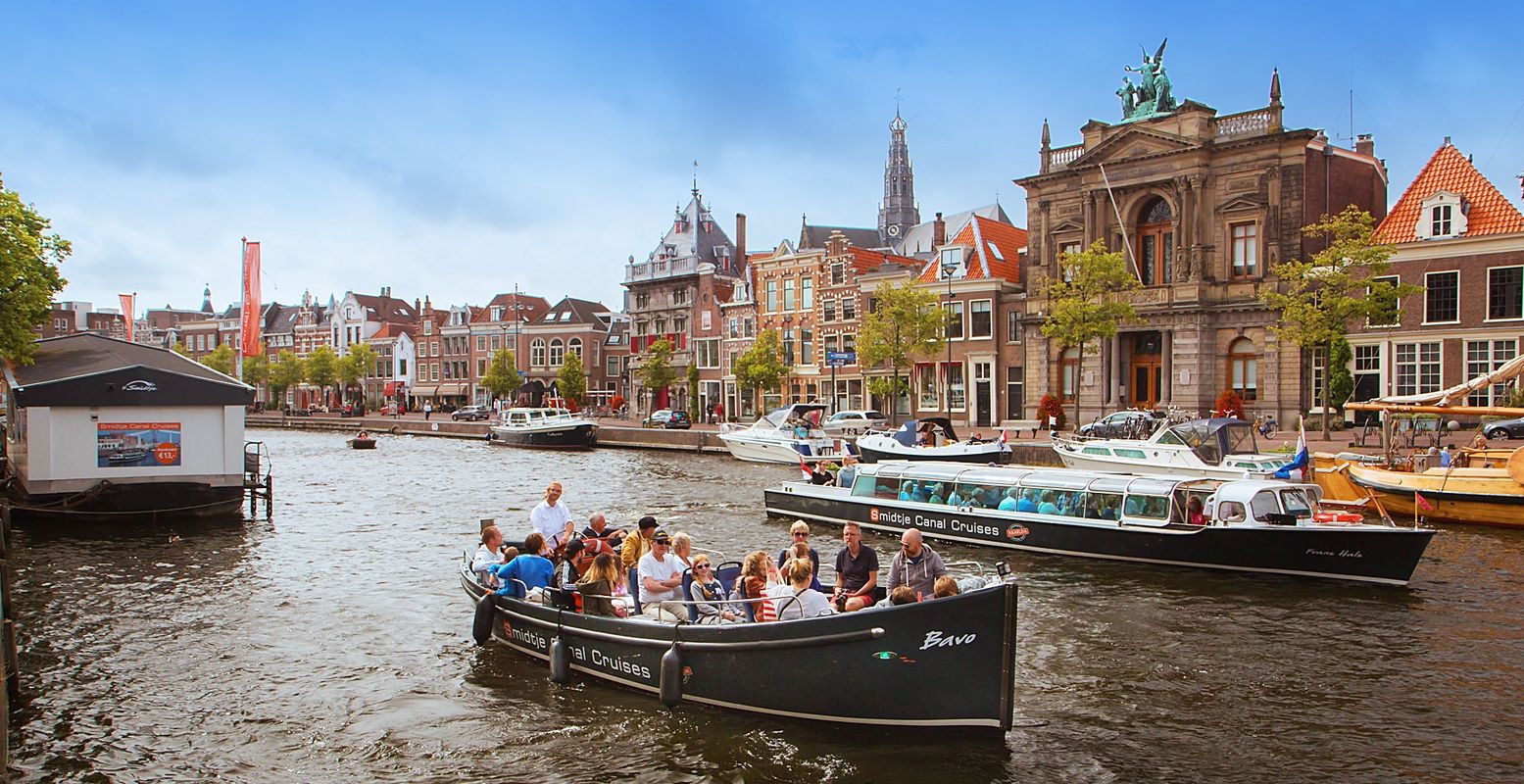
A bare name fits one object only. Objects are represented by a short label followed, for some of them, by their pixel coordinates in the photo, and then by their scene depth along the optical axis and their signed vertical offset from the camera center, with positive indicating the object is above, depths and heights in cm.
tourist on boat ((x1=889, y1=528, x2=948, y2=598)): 1341 -242
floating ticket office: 2698 -151
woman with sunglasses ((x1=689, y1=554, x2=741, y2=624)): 1283 -274
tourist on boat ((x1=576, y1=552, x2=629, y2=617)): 1373 -274
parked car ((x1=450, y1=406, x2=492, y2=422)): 8451 -264
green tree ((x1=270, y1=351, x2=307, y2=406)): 10962 +120
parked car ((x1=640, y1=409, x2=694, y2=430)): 6756 -257
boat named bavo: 1091 -321
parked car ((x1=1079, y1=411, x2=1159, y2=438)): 3953 -178
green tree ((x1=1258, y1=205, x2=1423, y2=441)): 3775 +324
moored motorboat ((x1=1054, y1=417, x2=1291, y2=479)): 3170 -234
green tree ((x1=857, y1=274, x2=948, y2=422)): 5388 +280
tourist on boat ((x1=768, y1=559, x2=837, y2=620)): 1223 -256
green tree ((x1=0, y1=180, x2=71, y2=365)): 2536 +272
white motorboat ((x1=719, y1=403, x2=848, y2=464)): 4666 -273
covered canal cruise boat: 1961 -296
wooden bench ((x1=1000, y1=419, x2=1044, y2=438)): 5181 -228
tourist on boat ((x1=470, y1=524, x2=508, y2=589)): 1634 -275
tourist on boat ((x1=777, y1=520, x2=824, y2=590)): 1371 -212
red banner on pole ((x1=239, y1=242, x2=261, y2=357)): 4216 +329
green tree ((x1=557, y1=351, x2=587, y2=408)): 8775 +37
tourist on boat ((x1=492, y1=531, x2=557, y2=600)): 1552 -285
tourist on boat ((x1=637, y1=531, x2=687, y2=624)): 1311 -260
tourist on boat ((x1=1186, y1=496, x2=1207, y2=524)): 2125 -271
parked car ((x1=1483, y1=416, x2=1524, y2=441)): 3806 -192
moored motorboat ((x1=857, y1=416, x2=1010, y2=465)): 3756 -250
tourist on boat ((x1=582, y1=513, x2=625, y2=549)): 1733 -258
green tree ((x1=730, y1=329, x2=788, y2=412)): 6575 +104
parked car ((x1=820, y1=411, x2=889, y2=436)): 5397 -222
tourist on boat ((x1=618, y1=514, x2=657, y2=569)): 1510 -241
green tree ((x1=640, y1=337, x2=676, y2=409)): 7738 +97
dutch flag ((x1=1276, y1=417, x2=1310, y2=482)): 2628 -209
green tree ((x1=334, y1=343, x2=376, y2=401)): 10519 +192
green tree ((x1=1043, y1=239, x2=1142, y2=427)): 4641 +345
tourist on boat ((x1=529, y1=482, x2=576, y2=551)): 1800 -240
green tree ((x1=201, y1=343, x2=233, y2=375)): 11269 +255
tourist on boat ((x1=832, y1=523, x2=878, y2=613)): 1396 -251
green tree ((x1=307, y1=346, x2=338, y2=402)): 10556 +165
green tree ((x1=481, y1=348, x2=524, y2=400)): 9381 +60
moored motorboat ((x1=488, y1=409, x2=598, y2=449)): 6138 -296
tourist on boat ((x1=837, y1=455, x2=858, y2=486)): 2877 -262
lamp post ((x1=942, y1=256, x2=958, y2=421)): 5156 +267
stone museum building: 4800 +751
